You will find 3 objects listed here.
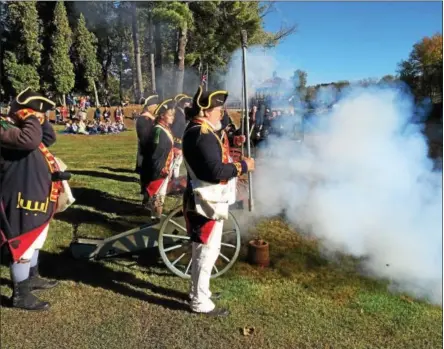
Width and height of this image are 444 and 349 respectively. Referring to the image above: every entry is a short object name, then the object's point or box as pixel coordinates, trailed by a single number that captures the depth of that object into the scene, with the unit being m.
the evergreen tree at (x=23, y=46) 30.12
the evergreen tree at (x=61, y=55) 32.09
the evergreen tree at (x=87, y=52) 35.00
